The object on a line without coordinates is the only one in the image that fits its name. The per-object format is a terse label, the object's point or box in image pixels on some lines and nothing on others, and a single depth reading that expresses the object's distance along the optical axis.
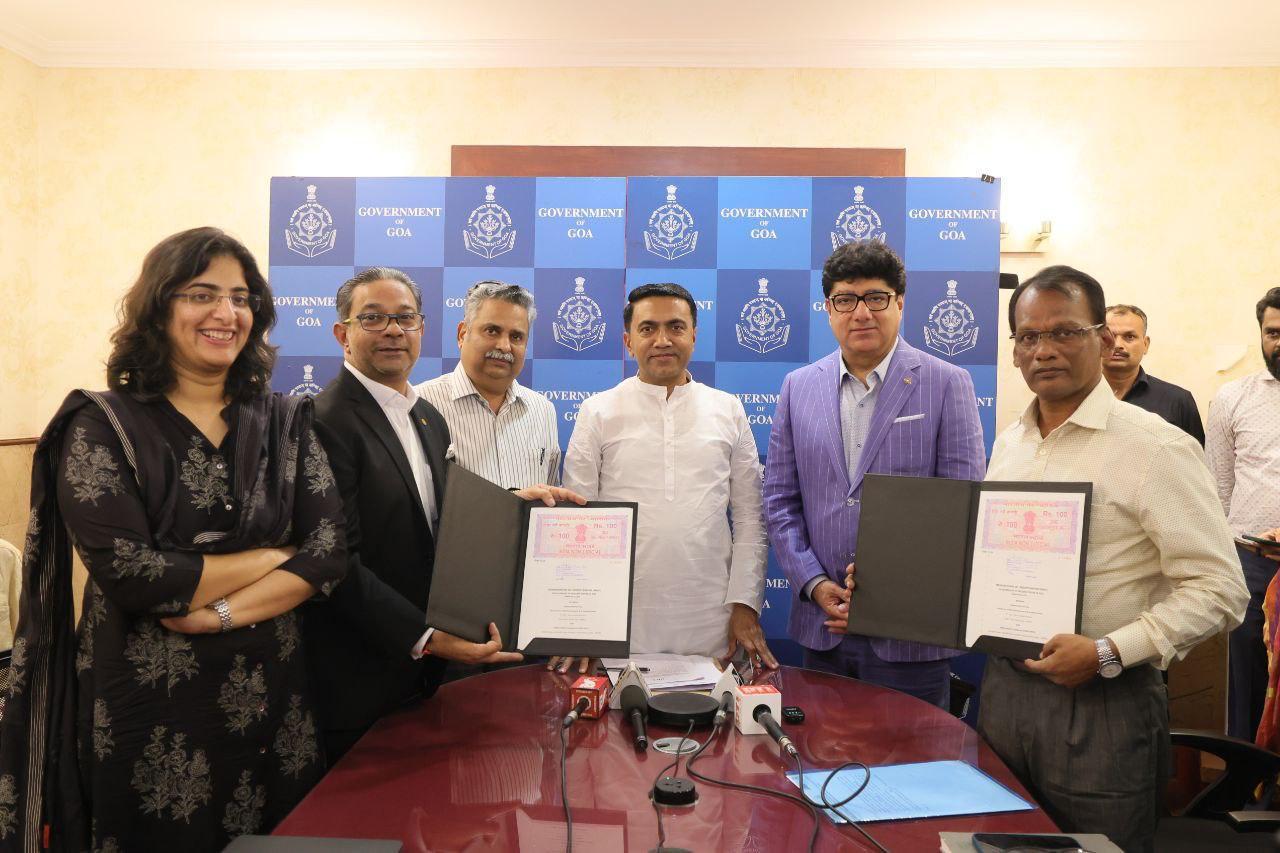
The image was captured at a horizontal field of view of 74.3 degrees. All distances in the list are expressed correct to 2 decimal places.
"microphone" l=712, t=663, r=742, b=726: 1.80
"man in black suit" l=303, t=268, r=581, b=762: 1.92
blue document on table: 1.35
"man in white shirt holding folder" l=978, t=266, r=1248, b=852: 1.59
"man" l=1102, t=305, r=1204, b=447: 4.02
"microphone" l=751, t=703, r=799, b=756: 1.55
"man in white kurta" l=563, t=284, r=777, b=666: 2.66
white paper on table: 1.93
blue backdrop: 4.05
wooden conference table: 1.28
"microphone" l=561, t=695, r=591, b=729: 1.67
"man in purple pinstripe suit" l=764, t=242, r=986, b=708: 2.43
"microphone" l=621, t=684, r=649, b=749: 1.67
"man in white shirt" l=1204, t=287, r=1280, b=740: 3.46
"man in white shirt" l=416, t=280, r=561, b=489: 2.71
